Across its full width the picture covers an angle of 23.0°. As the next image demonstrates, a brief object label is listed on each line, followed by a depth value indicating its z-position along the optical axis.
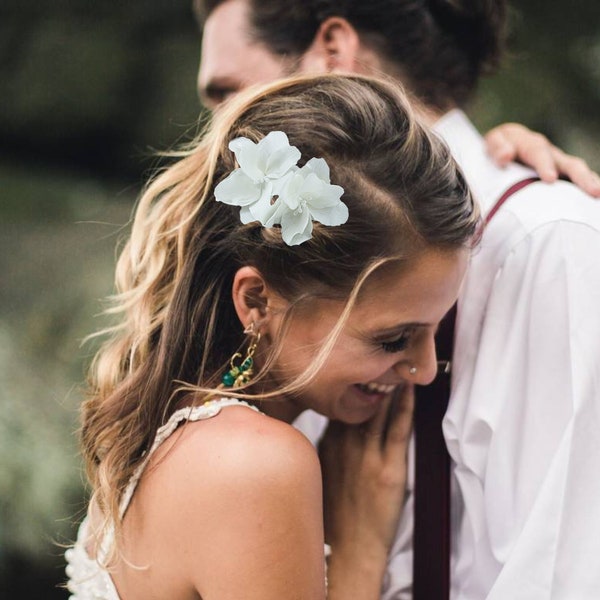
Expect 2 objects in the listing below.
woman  1.19
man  1.21
